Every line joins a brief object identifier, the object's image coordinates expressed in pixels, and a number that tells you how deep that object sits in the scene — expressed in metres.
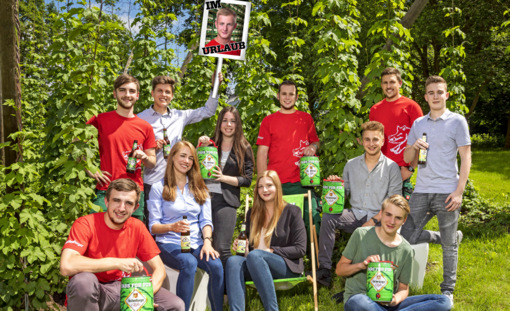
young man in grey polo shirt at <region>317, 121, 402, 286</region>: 4.11
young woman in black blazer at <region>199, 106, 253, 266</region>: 4.20
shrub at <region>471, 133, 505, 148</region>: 21.16
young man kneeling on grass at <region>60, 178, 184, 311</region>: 2.93
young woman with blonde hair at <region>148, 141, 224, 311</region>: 3.61
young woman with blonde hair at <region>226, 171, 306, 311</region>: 3.76
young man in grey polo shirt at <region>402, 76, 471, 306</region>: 3.90
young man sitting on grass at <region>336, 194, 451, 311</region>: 3.23
